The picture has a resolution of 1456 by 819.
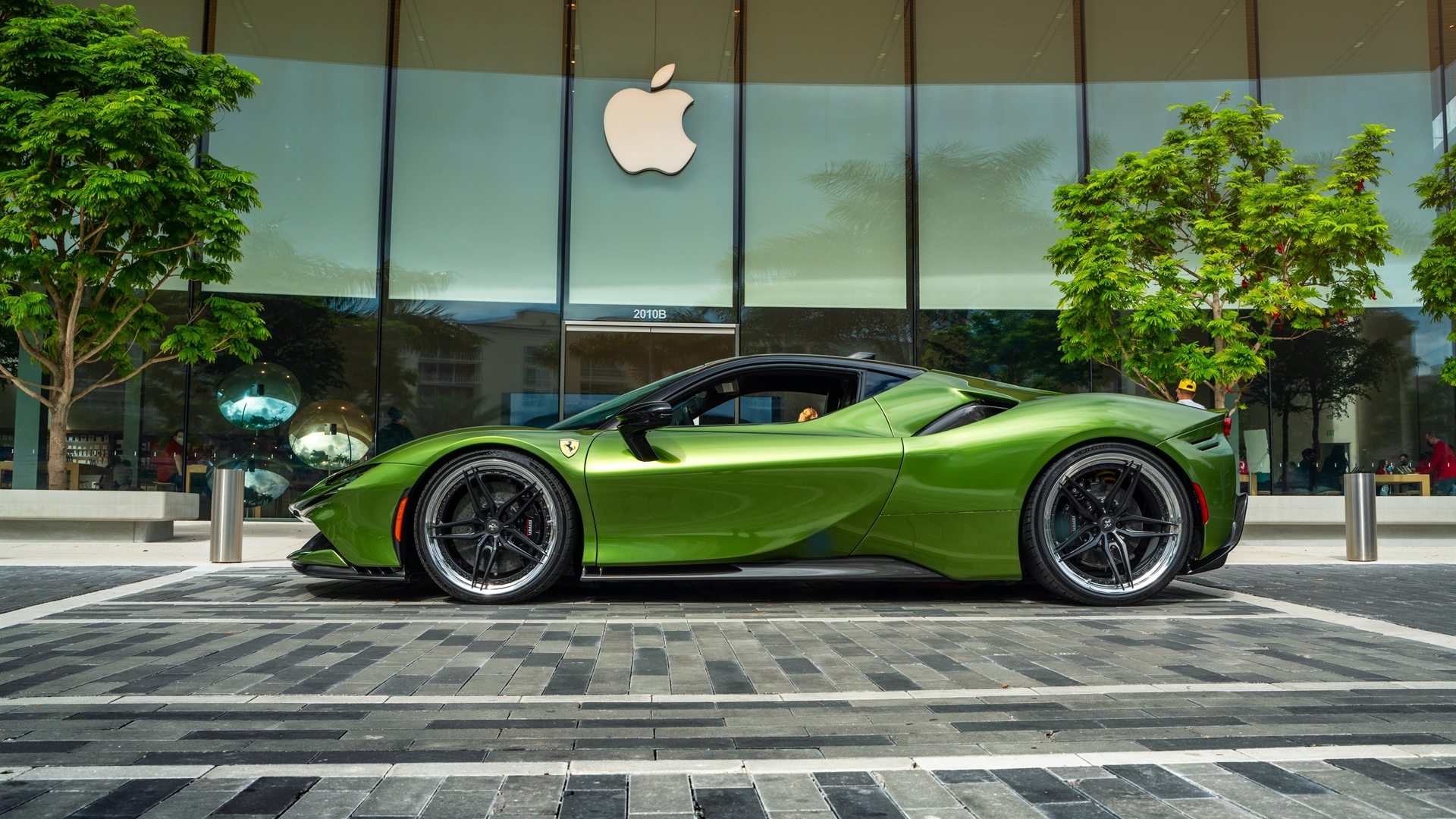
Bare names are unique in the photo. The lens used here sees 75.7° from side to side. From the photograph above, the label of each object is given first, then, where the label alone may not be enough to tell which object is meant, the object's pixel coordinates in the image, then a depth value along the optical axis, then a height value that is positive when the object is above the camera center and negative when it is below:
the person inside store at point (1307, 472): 12.50 -0.15
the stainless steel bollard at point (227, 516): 7.41 -0.53
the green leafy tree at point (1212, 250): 10.17 +2.38
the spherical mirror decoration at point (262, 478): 11.77 -0.33
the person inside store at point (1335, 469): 12.48 -0.11
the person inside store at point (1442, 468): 12.66 -0.08
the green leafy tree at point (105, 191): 8.77 +2.48
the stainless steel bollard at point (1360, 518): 7.82 -0.48
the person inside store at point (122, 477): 11.49 -0.33
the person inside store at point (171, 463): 11.66 -0.16
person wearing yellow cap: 8.88 +0.68
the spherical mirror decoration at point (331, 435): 11.95 +0.22
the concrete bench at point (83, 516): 8.92 -0.64
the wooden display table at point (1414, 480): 12.23 -0.24
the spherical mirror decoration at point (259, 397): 11.91 +0.69
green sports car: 4.61 -0.23
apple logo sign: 13.14 +4.59
